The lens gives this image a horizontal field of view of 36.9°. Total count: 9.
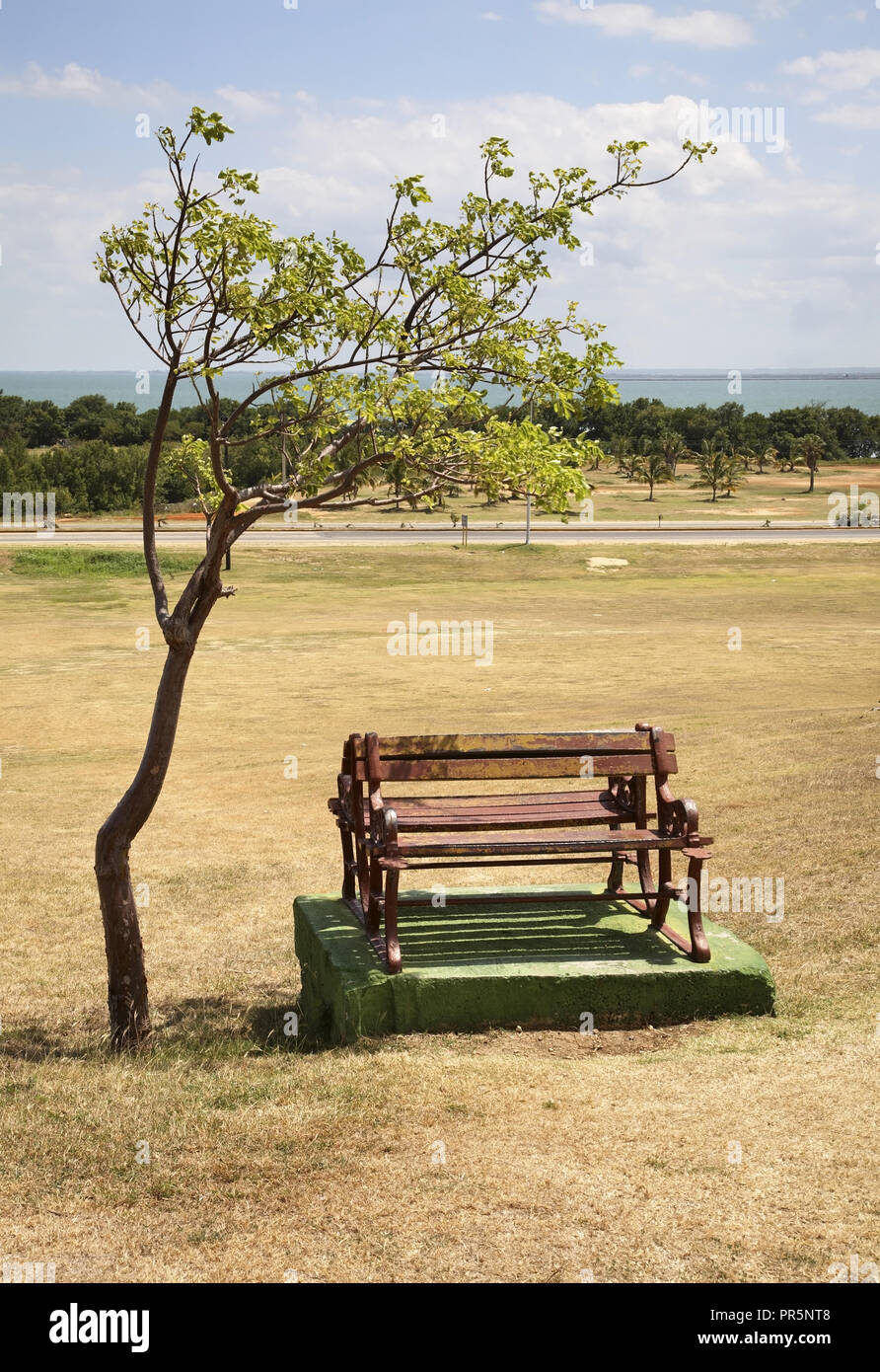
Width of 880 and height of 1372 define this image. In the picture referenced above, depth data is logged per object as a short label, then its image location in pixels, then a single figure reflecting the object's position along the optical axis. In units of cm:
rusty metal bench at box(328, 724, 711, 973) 769
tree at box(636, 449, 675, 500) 8381
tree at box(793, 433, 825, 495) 8825
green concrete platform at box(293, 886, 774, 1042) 713
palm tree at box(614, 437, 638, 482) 9131
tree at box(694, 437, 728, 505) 8225
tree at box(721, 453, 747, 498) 8294
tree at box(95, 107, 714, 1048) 763
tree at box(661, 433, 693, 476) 9462
